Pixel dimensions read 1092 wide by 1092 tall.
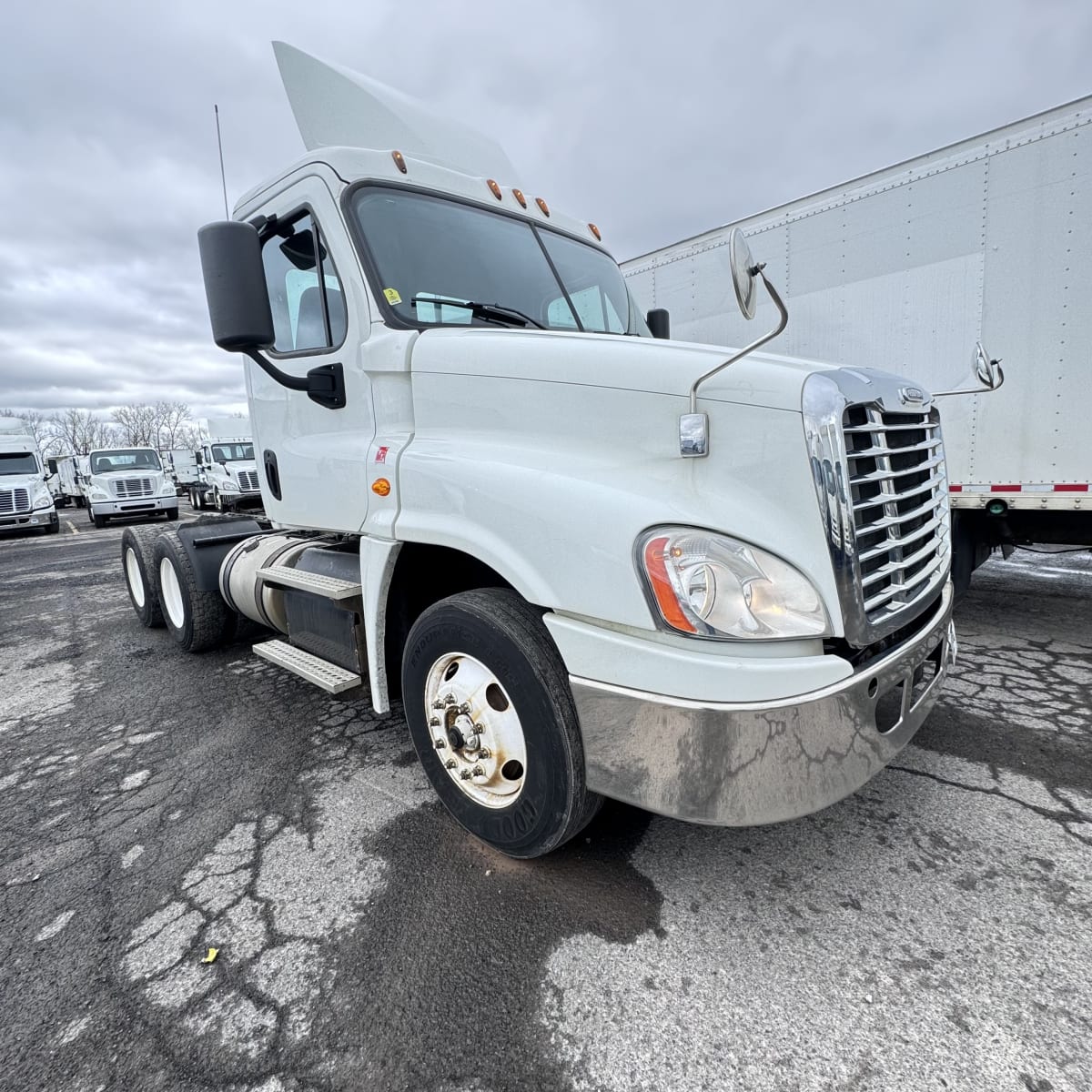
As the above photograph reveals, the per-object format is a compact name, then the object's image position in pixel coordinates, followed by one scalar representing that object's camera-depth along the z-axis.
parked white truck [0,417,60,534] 18.27
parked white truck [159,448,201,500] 31.88
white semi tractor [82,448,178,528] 20.02
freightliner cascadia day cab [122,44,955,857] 1.77
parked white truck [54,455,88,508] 34.00
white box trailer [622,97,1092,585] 4.16
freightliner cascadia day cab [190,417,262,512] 20.44
